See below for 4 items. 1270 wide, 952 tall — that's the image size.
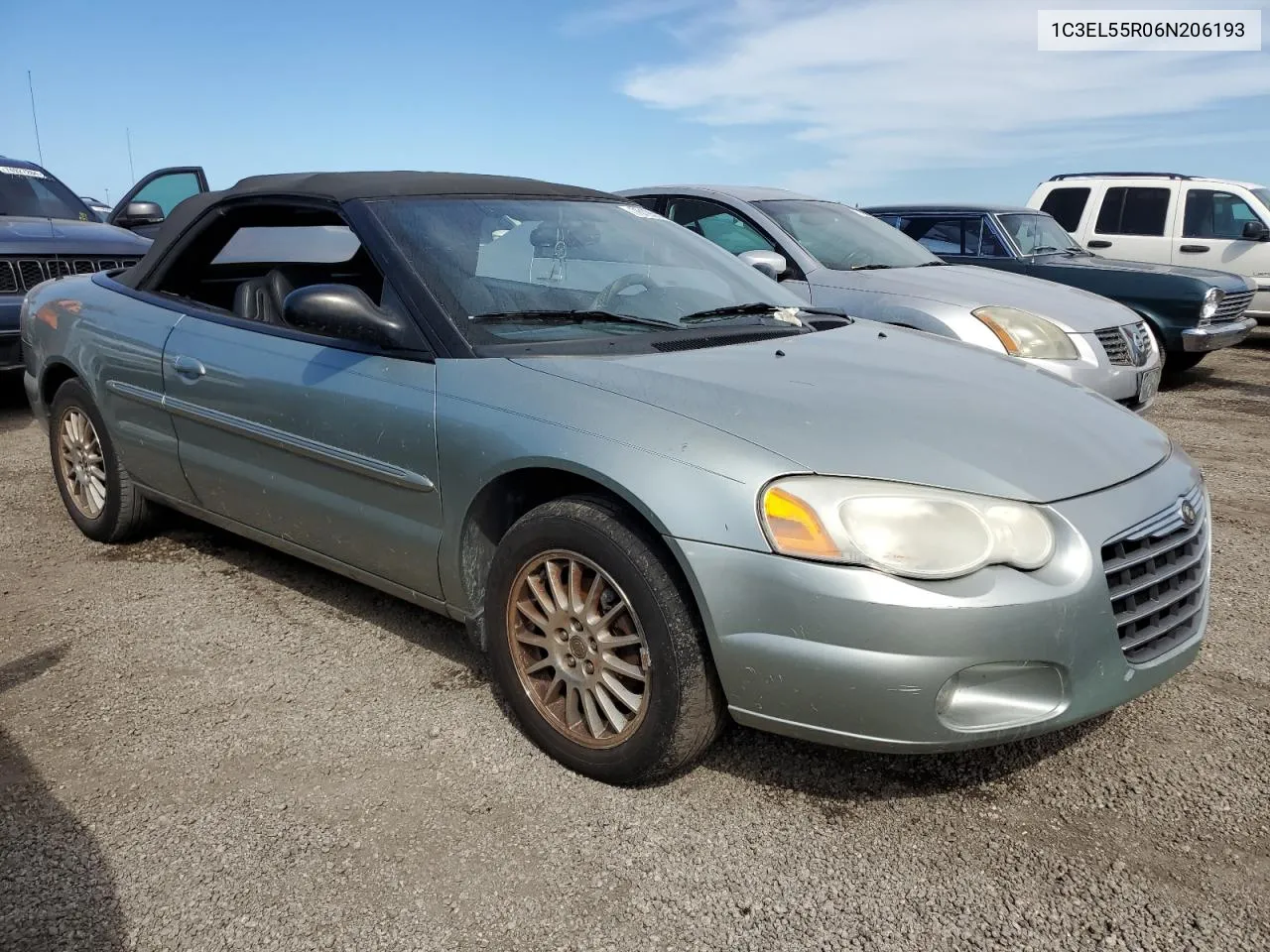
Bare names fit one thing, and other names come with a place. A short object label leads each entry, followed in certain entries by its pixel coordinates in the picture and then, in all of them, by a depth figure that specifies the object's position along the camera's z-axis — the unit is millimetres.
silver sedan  5988
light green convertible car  2273
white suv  11453
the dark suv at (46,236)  6934
